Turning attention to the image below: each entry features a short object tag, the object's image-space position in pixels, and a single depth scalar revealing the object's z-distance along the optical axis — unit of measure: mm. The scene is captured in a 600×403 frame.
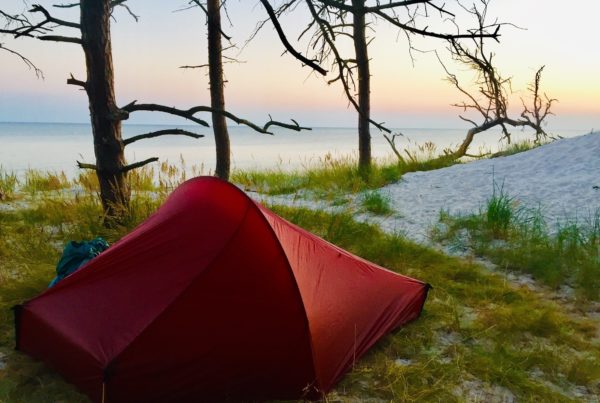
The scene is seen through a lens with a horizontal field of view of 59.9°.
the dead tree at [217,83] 10258
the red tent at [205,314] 3191
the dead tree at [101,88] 5730
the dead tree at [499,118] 14741
